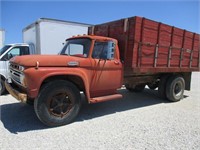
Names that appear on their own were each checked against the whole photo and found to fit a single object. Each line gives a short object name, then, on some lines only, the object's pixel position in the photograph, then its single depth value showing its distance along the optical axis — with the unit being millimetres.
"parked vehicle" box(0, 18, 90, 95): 5848
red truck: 3313
